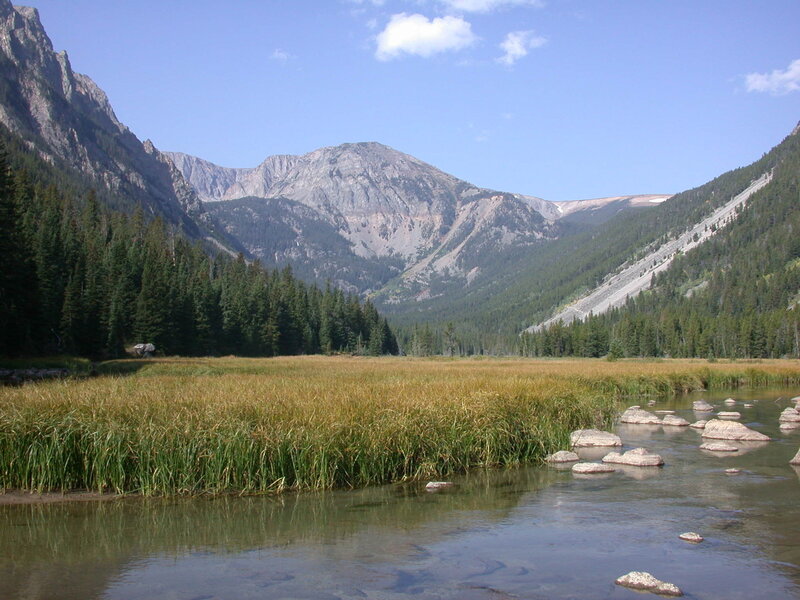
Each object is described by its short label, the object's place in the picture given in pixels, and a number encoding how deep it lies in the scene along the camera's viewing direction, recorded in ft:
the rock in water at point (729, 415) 96.12
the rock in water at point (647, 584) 30.32
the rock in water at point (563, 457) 62.95
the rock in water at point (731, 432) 75.56
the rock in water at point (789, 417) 91.25
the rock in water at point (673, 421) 88.69
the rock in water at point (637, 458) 61.21
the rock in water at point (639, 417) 91.97
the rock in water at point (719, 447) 69.05
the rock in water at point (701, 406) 109.92
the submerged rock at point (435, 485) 51.44
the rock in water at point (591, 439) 71.82
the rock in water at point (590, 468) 57.62
